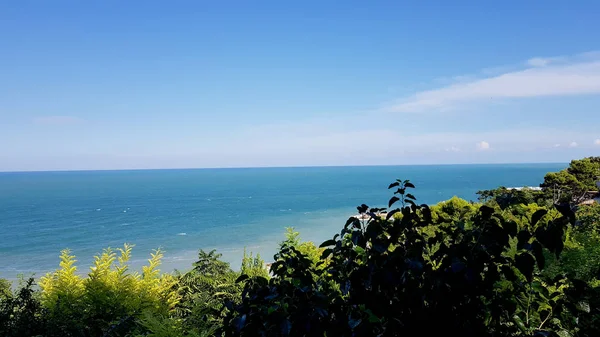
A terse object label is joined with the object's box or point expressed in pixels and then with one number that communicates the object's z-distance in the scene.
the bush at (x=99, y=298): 4.34
